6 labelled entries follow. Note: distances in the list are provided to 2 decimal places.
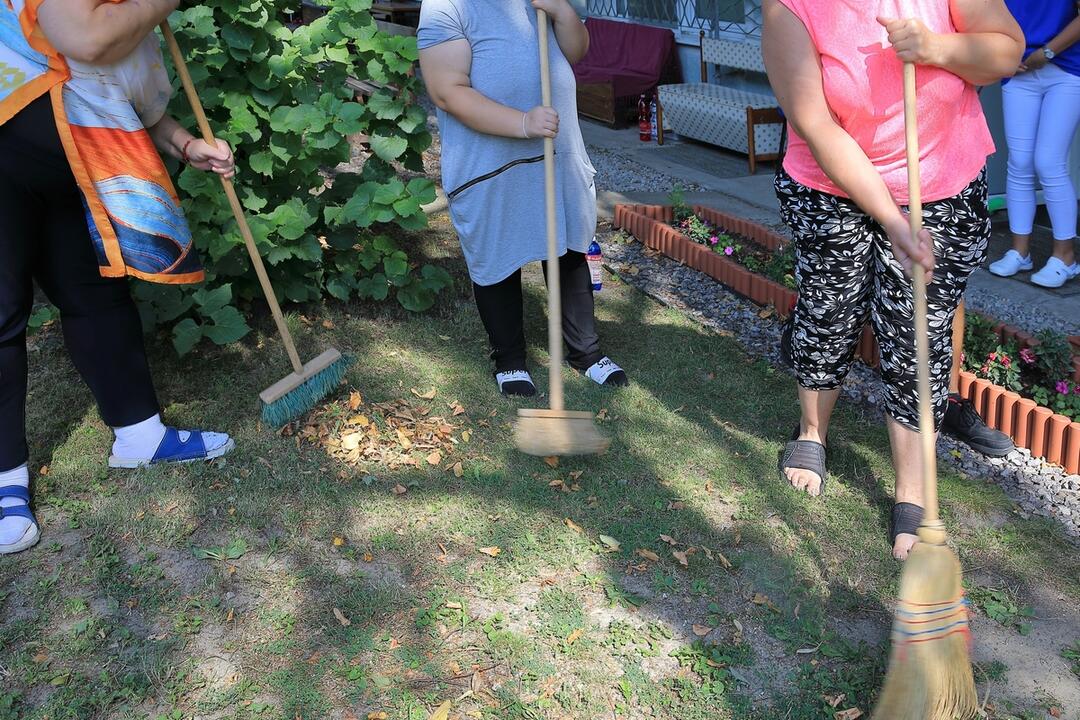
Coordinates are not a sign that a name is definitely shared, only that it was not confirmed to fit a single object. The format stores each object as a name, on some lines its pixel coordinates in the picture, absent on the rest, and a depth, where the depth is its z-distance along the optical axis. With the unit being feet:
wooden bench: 24.49
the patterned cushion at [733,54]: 26.48
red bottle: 29.27
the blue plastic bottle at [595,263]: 15.33
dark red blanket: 30.71
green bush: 13.08
